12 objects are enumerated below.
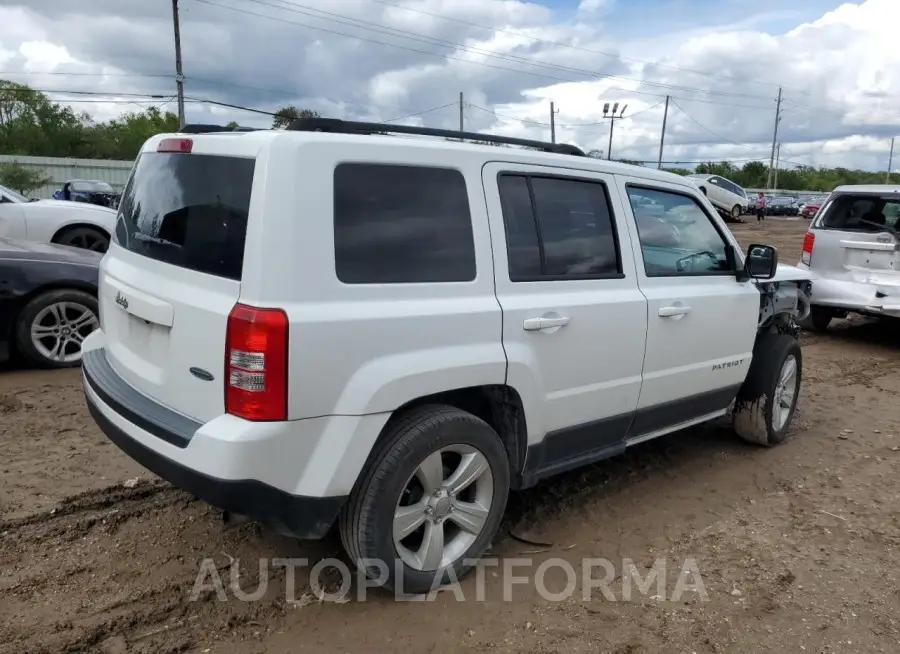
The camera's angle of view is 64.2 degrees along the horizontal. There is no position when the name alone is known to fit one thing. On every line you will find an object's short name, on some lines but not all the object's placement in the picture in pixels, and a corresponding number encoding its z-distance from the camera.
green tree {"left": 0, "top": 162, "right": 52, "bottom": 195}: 32.91
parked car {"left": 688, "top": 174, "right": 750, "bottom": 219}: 35.03
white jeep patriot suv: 2.56
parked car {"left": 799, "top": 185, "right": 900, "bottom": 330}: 7.94
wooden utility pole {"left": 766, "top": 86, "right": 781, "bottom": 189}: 79.25
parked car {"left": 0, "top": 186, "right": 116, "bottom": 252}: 9.09
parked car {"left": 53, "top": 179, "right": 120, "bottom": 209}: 24.08
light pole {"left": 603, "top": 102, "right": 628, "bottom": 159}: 55.12
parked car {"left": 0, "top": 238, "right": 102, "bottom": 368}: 5.86
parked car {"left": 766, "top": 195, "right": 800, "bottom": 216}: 48.62
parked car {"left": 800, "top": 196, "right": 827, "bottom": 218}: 43.41
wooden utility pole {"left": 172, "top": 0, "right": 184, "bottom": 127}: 28.03
